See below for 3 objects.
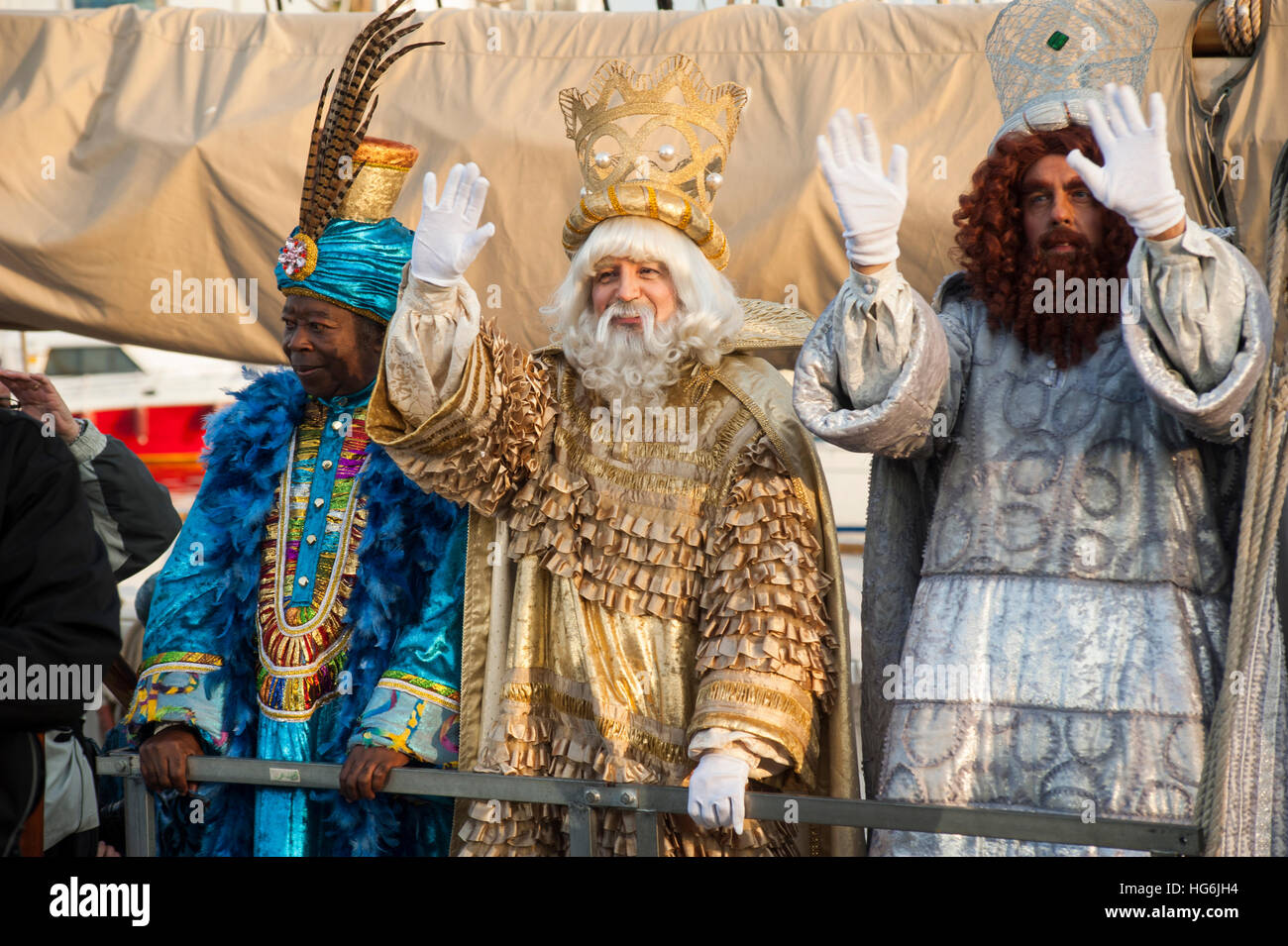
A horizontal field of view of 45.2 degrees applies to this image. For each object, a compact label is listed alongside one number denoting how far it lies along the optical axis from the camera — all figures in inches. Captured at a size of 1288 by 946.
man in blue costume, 137.5
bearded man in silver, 109.1
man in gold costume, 125.3
